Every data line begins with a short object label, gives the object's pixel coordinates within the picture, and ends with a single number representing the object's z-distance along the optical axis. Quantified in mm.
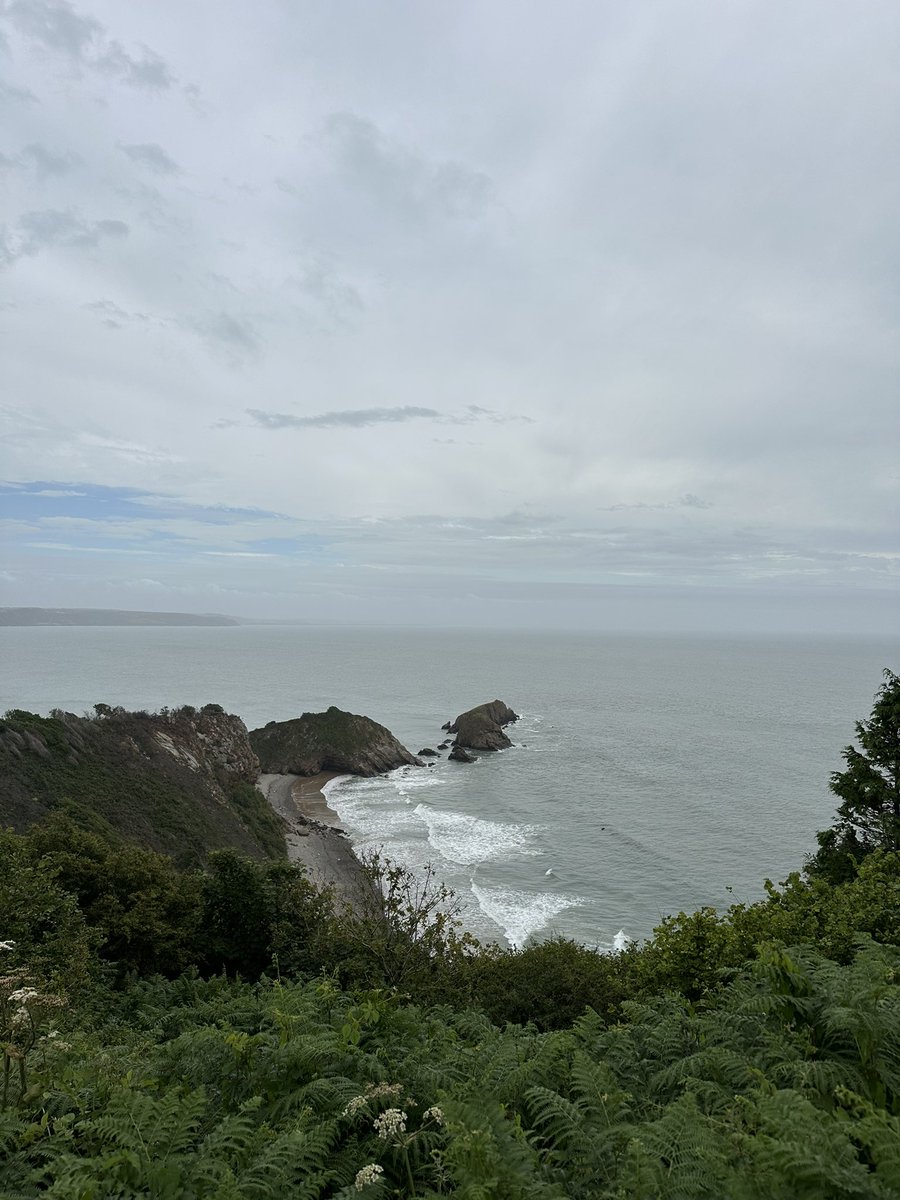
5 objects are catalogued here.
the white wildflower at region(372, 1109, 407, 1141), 4871
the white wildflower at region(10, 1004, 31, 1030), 6211
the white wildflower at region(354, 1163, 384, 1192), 4383
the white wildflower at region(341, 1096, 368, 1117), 5138
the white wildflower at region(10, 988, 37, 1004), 6148
